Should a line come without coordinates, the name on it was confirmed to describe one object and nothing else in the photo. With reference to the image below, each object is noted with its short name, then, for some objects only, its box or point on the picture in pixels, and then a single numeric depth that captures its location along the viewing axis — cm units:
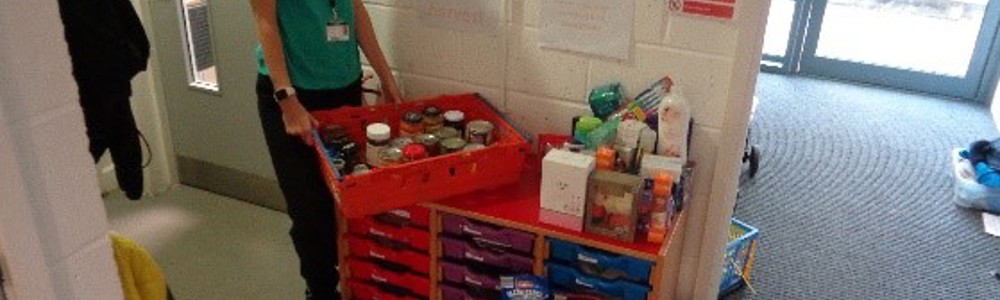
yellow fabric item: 122
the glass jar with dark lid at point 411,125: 211
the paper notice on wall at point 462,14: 220
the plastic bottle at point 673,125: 193
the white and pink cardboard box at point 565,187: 182
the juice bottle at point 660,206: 179
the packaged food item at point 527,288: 195
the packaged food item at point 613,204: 178
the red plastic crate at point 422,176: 188
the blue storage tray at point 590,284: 193
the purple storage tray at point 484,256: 201
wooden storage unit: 181
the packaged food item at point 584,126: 202
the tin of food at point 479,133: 209
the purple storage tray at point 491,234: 198
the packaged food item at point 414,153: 195
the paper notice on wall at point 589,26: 206
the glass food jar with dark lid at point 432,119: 214
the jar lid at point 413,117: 212
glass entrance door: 459
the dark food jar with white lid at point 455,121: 217
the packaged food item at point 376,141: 200
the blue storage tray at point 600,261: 191
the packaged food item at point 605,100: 208
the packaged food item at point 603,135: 196
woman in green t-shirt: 198
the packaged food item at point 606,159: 186
